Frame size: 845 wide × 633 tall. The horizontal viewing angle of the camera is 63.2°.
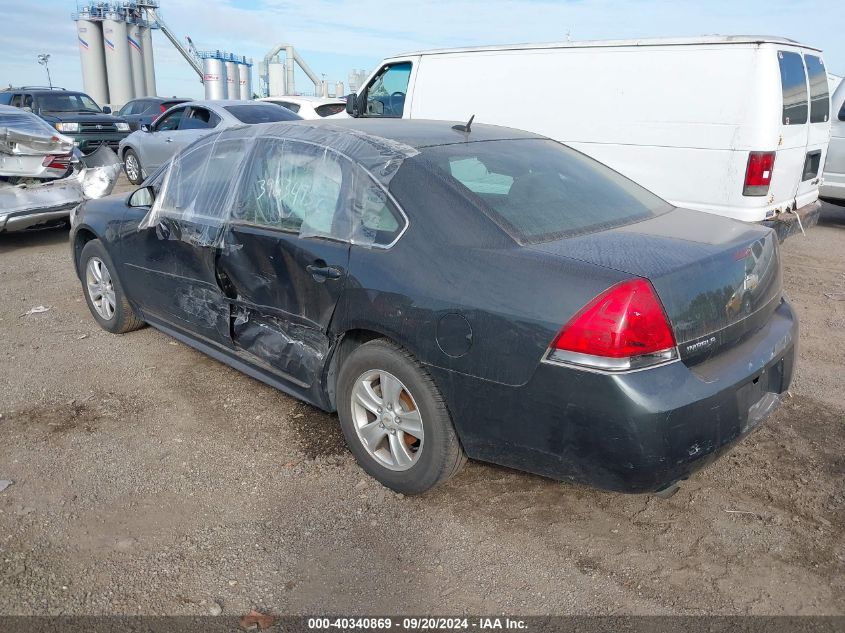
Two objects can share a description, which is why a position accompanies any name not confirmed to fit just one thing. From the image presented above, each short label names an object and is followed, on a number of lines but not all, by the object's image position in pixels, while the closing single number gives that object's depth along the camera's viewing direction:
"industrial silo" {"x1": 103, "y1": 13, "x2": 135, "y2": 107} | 43.38
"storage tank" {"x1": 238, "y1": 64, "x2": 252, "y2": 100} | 45.97
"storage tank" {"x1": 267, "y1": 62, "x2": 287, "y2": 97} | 47.22
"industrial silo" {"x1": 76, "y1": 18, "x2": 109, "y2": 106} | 43.53
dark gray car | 2.44
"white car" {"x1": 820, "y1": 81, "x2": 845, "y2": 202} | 9.20
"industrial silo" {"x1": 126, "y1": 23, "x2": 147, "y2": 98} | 44.78
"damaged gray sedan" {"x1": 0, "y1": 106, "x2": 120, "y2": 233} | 7.78
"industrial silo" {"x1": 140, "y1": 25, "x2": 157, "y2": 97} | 46.53
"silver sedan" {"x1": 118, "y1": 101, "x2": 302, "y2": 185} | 10.76
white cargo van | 5.95
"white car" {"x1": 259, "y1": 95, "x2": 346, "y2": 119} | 12.70
